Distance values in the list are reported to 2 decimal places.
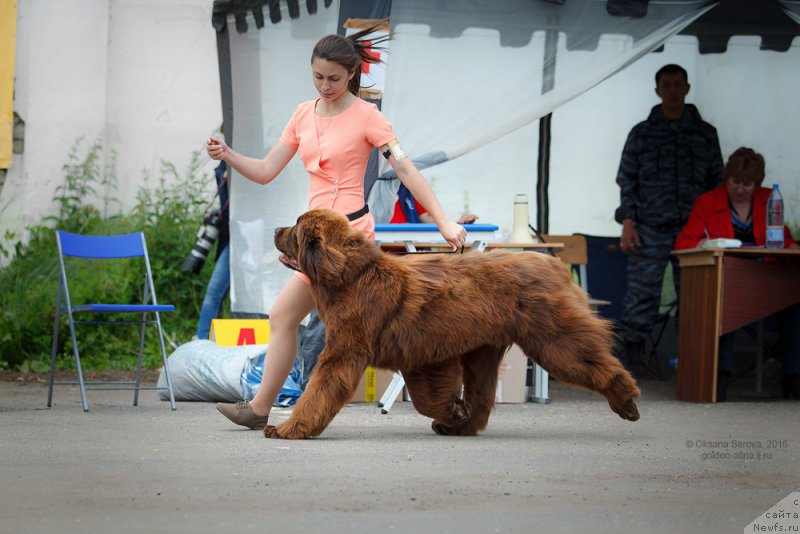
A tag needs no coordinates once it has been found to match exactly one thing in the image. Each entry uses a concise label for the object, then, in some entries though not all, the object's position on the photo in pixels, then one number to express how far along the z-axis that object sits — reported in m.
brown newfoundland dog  10.91
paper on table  16.75
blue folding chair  14.98
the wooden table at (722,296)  16.56
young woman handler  11.37
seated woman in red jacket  18.11
